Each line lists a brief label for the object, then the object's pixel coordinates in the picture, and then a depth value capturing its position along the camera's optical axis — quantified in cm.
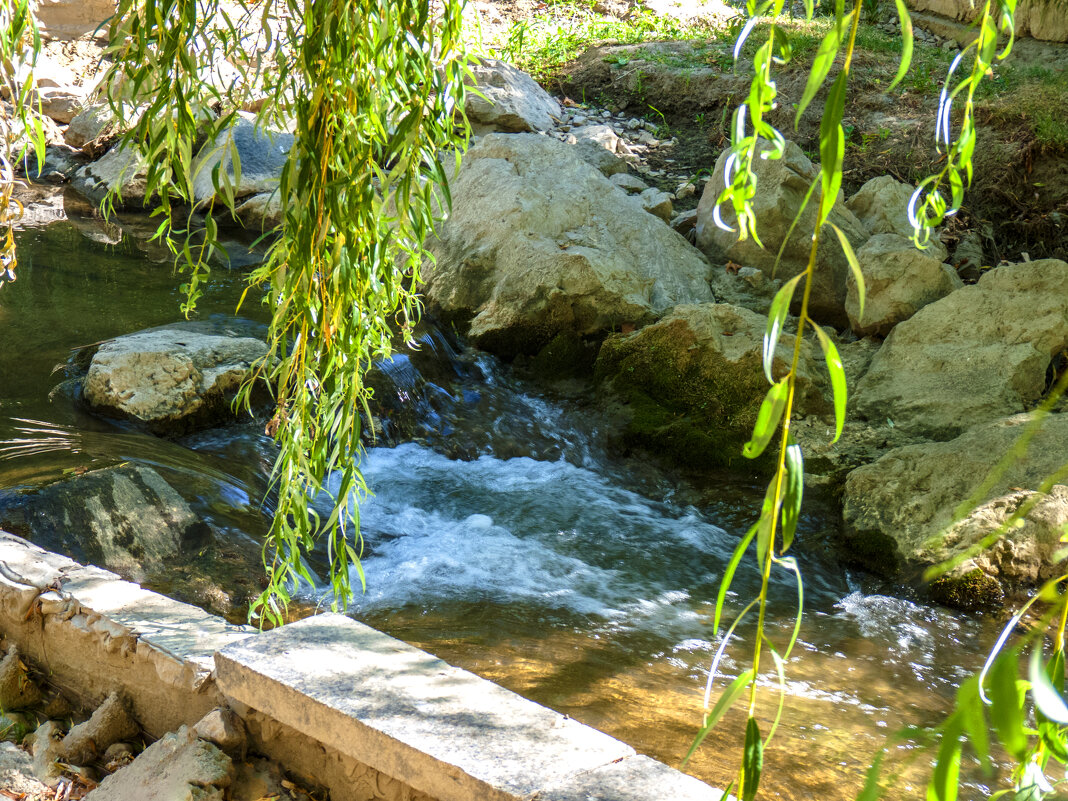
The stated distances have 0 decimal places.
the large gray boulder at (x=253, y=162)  895
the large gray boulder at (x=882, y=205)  679
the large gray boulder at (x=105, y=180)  963
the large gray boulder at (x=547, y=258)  625
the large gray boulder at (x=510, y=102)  905
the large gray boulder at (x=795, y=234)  646
